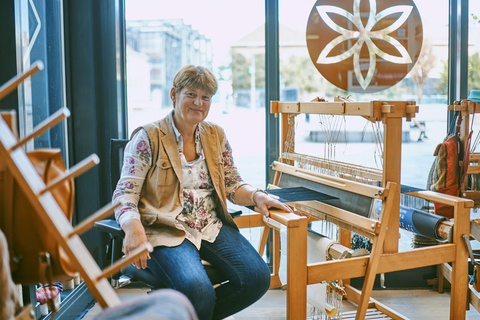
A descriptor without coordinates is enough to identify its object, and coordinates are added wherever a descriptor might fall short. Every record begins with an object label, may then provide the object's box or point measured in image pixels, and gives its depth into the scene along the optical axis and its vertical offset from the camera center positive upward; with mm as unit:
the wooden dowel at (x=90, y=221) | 1038 -216
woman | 1951 -381
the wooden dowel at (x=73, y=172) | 1023 -118
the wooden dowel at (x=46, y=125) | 1049 -24
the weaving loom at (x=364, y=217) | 2074 -449
